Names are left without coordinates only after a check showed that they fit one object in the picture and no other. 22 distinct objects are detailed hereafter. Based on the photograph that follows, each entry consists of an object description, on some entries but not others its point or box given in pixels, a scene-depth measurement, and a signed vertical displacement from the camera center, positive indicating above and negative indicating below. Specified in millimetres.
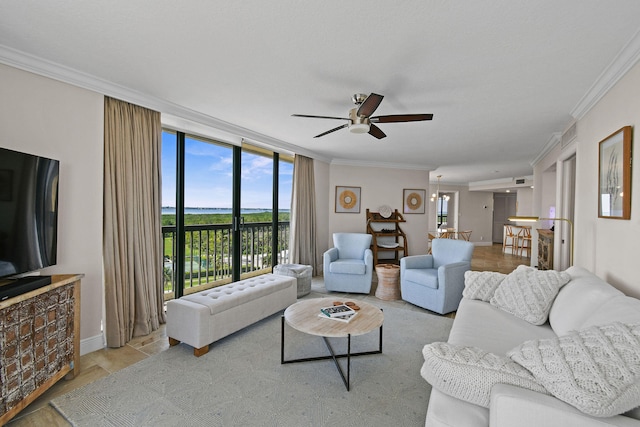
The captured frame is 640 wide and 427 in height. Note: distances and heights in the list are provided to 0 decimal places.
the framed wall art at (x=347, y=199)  6188 +246
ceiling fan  2393 +816
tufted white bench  2494 -959
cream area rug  1769 -1264
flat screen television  1817 -74
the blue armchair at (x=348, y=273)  4320 -940
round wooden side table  4102 -1005
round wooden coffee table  2146 -887
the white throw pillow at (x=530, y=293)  2209 -646
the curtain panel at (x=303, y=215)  5164 -89
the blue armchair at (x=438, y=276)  3516 -818
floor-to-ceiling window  3707 -18
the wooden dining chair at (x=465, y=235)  10070 -810
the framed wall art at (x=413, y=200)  6635 +260
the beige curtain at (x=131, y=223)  2648 -142
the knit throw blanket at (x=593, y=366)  939 -549
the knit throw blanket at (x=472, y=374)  1132 -648
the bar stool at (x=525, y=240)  8429 -797
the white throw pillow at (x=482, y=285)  2697 -688
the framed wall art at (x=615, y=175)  1995 +293
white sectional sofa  990 -687
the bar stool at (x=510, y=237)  8806 -797
